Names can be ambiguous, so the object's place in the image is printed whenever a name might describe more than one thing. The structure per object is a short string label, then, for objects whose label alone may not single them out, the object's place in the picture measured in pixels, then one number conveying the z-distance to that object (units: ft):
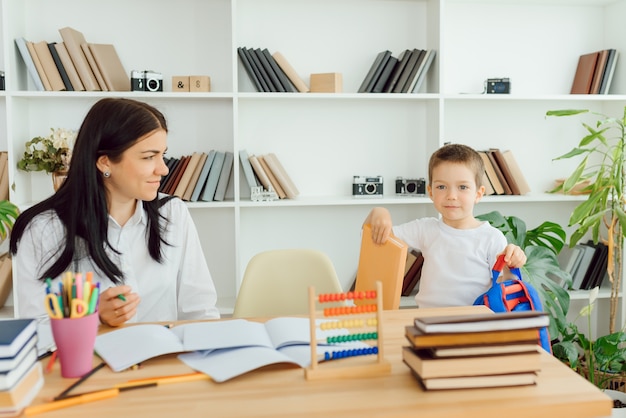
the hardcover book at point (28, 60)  10.03
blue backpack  6.15
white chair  7.43
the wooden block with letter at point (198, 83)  10.52
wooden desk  3.57
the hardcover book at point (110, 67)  10.25
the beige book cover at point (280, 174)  10.84
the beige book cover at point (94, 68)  10.19
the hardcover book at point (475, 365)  3.78
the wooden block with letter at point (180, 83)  10.48
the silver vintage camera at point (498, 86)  11.31
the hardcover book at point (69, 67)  10.13
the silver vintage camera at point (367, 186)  11.30
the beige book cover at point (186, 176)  10.53
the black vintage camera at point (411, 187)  11.35
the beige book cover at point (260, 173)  10.76
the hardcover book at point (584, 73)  11.56
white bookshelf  10.87
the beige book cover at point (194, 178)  10.61
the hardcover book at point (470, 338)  3.79
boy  7.34
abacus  4.02
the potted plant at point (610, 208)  9.91
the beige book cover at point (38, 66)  10.09
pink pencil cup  3.99
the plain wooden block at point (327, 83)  10.77
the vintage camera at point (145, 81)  10.35
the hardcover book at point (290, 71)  10.69
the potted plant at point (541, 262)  9.42
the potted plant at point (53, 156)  9.89
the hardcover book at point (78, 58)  10.09
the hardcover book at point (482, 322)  3.80
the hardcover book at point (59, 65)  10.15
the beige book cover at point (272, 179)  10.87
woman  6.13
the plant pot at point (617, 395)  8.70
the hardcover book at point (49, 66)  10.13
